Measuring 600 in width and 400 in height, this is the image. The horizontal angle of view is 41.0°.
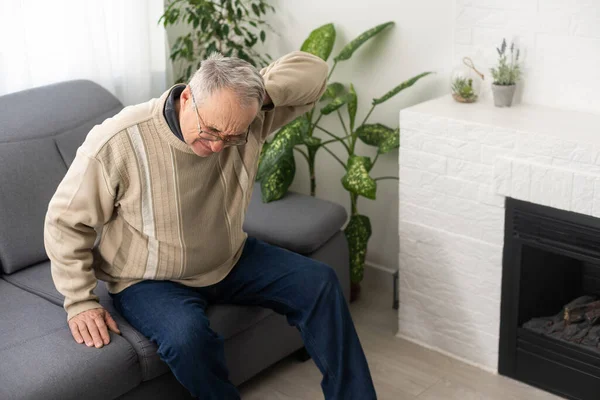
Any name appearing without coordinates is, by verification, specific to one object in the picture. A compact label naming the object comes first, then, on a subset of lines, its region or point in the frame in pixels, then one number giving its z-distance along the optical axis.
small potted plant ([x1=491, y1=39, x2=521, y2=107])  2.42
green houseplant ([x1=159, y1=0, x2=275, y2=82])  2.96
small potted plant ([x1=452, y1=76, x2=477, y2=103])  2.51
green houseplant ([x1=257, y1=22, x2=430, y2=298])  2.63
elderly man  1.91
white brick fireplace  2.18
